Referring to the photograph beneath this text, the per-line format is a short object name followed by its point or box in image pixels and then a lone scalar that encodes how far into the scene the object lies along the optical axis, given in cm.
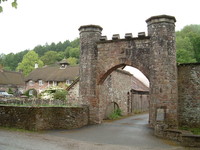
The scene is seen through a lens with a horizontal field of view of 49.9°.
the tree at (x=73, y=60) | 7278
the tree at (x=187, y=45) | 2883
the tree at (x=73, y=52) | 8091
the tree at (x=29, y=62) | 6618
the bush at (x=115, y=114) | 1841
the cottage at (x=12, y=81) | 4800
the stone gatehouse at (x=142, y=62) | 1217
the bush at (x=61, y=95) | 2050
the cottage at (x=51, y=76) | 3797
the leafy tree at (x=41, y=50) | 9928
